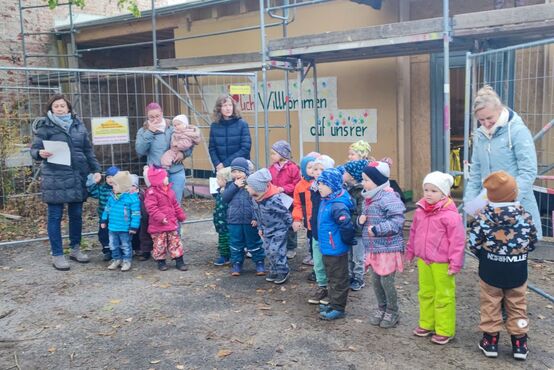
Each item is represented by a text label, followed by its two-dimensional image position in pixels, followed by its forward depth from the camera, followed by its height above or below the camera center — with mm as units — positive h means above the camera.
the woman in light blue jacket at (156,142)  6289 -107
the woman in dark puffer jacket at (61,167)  5867 -347
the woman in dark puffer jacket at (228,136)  6508 -68
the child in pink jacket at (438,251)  3908 -896
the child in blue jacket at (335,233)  4375 -837
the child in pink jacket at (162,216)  5854 -889
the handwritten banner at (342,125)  9023 +19
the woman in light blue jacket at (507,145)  4184 -178
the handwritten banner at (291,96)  9406 +583
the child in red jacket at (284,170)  5973 -450
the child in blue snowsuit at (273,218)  5367 -872
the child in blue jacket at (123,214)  5938 -861
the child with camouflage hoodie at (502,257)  3659 -894
